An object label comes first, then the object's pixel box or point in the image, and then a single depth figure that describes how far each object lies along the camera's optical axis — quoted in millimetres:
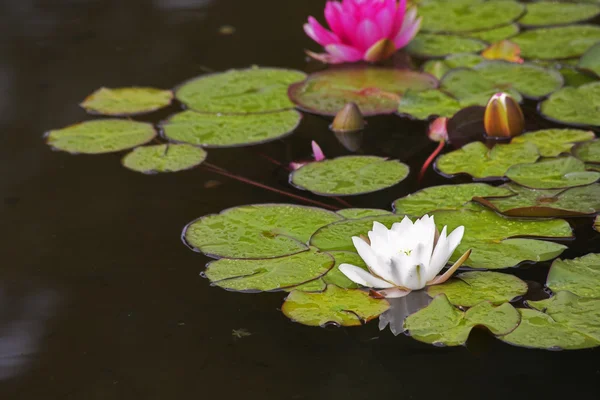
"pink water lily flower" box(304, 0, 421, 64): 4549
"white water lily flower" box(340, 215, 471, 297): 4123
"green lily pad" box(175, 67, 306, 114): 4503
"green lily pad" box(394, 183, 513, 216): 4256
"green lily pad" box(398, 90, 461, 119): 4455
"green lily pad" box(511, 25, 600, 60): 4588
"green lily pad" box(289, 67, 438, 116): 4486
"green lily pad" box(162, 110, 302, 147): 4428
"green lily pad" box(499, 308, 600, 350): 4076
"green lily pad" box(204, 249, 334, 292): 4159
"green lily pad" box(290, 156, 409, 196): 4303
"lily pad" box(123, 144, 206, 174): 4381
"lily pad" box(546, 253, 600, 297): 4129
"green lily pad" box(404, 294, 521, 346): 4088
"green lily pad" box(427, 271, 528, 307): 4124
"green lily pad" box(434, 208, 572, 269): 4173
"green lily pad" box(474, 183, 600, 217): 4230
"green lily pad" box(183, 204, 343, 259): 4205
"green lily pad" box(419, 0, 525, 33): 4699
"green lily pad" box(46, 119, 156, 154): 4438
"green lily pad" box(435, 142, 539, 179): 4325
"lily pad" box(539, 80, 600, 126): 4418
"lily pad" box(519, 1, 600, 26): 4700
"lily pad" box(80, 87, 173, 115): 4523
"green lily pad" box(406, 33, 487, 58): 4616
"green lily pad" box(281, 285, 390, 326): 4116
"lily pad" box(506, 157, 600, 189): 4280
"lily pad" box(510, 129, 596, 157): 4351
